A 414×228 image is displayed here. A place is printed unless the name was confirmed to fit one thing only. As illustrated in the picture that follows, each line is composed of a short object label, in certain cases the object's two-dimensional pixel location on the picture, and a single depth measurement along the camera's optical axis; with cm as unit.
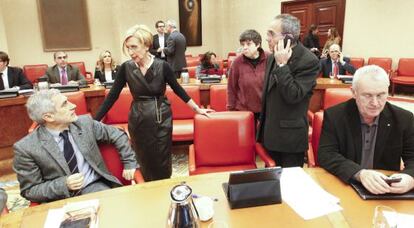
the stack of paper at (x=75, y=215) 125
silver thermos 112
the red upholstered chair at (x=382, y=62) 691
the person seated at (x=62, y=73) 455
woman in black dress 226
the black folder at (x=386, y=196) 139
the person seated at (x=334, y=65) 491
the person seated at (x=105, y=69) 488
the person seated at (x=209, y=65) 502
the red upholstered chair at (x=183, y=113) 343
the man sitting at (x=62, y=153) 168
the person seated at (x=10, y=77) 440
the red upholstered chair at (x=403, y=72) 662
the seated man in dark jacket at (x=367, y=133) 159
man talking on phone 196
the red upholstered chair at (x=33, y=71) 644
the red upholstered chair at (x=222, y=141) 235
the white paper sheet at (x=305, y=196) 133
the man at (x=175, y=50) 590
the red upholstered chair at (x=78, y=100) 337
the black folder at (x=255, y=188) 135
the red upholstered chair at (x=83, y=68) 686
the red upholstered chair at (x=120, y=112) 360
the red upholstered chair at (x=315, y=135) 221
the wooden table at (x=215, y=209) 126
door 768
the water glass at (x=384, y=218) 115
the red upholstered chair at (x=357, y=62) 724
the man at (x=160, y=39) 631
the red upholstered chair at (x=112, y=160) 198
